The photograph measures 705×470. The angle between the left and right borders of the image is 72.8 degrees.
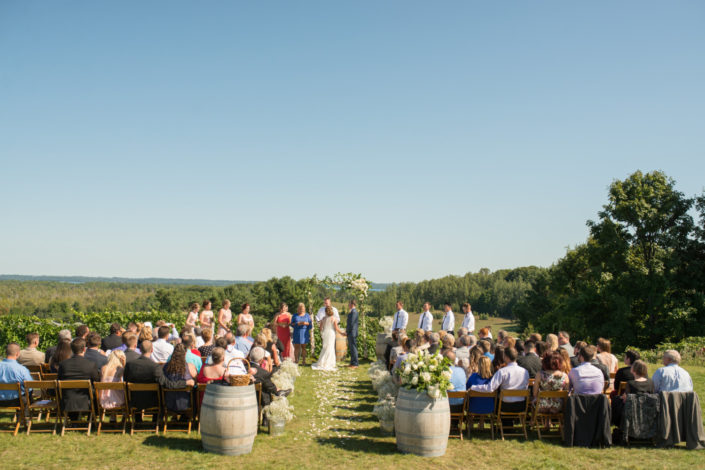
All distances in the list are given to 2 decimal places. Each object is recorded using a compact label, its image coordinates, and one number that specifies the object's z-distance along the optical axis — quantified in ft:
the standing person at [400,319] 51.94
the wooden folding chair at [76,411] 24.34
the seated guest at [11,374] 24.77
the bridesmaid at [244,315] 45.09
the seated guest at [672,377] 24.06
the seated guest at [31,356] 29.44
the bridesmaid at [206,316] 44.19
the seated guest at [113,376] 25.05
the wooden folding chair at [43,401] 24.31
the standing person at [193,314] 44.11
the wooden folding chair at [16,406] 24.22
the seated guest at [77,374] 24.63
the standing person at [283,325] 48.42
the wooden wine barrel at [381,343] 48.16
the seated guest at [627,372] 25.66
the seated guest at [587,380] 24.12
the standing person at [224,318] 44.88
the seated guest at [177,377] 24.80
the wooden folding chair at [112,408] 24.44
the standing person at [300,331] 48.80
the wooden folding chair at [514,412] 24.62
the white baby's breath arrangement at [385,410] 25.53
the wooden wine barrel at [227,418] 21.43
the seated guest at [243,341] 33.91
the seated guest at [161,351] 30.07
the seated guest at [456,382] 24.90
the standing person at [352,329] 48.96
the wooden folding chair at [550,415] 24.29
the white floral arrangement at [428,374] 21.75
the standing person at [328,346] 48.34
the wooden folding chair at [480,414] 24.66
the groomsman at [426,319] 50.81
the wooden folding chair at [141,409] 24.49
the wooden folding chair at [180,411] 24.70
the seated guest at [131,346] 26.71
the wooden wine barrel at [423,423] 21.76
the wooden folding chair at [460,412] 24.71
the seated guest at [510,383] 24.97
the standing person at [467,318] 46.88
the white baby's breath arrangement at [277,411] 25.09
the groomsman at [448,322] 50.16
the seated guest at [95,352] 27.59
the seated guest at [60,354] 26.86
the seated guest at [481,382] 25.05
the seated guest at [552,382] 24.84
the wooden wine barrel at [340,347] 52.19
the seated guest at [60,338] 30.55
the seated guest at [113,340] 32.45
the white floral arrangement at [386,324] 53.57
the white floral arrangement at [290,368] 31.99
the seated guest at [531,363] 27.36
